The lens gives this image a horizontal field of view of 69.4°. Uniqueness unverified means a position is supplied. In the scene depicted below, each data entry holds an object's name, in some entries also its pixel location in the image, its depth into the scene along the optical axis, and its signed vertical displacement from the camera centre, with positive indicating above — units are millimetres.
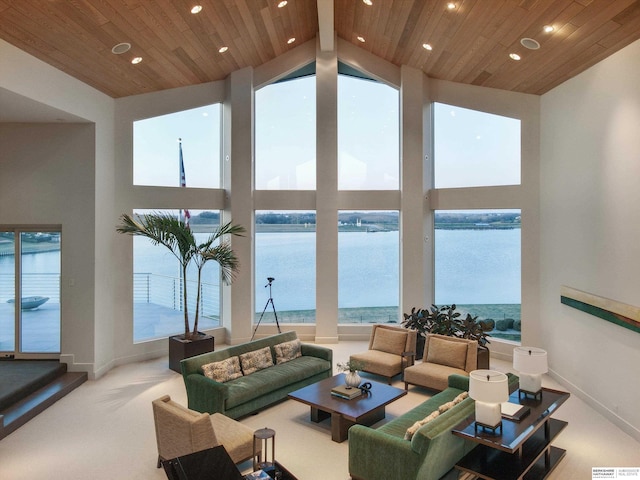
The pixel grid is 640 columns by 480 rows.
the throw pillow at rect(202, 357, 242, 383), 5867 -1609
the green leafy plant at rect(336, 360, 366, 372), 5781 -1543
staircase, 5672 -1999
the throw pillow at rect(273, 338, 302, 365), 6828 -1581
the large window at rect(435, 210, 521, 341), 8250 -373
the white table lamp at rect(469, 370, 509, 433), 3961 -1300
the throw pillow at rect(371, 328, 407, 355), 7359 -1548
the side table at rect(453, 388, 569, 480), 3936 -1928
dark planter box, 7414 -1662
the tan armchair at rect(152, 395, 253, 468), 4109 -1771
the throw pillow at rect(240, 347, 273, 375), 6357 -1612
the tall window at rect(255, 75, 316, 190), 9492 +2083
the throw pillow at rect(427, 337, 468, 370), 6680 -1587
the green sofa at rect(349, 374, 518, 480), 3809 -1801
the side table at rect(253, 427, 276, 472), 3964 -1862
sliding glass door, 7559 -837
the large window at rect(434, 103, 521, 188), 8172 +1793
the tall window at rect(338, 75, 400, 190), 9445 +2163
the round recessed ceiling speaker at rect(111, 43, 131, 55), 6200 +2684
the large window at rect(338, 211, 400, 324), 9539 -369
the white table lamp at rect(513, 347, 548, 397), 4805 -1281
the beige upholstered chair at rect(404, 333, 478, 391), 6430 -1719
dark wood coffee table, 5184 -1844
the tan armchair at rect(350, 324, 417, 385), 6949 -1693
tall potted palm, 7461 -39
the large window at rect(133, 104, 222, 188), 8412 +1846
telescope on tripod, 9281 -1246
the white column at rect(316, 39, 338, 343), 9234 +971
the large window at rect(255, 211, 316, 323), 9562 -325
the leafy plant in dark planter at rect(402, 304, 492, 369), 7222 -1327
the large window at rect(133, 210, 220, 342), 8398 -786
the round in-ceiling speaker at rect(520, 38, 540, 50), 5891 +2599
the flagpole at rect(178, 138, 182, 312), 8805 +1353
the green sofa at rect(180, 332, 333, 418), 5504 -1754
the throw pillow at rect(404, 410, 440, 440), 4074 -1635
